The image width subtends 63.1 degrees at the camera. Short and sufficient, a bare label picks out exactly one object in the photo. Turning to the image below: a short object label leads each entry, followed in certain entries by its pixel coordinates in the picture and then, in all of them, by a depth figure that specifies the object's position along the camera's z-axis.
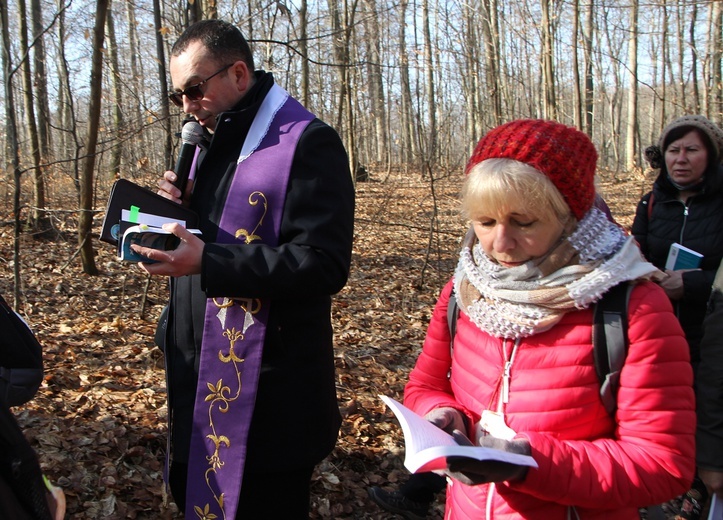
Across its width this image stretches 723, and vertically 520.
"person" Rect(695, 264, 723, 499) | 2.36
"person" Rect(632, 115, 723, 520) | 3.05
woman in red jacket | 1.42
